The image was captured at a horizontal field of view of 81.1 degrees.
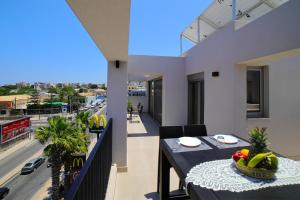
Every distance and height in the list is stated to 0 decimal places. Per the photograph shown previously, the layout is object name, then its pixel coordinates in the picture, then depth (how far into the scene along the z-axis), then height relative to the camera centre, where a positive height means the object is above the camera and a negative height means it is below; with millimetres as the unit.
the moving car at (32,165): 14664 -5612
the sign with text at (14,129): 22766 -3954
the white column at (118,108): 3771 -150
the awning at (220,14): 4688 +2876
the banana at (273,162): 1429 -497
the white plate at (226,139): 2460 -551
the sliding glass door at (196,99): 6132 +84
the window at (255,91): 4332 +255
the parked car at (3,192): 10341 -5491
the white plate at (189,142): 2318 -557
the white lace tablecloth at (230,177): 1328 -633
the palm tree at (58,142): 6543 -1557
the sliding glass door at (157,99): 9422 +120
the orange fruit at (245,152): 1591 -473
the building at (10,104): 38991 -705
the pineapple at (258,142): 1531 -358
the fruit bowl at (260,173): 1419 -586
